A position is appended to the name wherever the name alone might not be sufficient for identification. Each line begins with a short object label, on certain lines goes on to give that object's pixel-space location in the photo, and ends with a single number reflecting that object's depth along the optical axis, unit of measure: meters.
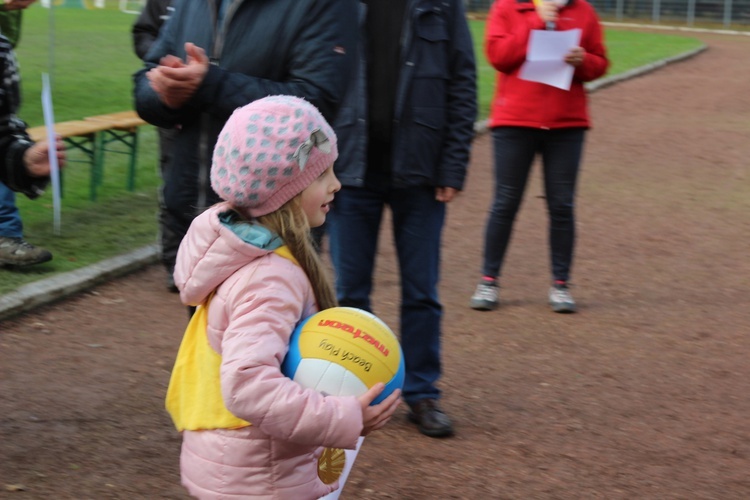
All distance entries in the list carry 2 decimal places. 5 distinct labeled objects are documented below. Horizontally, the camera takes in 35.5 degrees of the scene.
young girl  2.78
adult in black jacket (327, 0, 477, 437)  4.89
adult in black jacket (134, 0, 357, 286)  3.76
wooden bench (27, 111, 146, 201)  9.04
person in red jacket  6.68
